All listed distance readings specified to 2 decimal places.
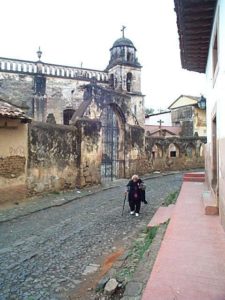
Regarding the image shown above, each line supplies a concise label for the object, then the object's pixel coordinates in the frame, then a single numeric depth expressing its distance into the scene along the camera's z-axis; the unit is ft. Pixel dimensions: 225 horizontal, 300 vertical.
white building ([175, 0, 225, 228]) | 17.85
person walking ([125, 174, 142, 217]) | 31.68
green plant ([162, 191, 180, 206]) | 35.78
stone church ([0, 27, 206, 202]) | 37.76
